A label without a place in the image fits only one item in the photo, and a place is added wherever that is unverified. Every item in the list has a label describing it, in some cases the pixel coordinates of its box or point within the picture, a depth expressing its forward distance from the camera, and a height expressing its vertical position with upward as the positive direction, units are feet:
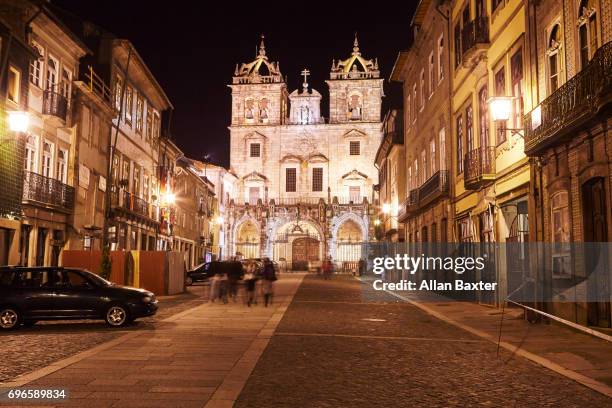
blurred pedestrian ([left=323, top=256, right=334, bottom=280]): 148.97 +0.71
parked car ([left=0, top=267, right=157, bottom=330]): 45.21 -2.03
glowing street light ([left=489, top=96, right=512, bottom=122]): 53.47 +13.81
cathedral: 226.38 +39.26
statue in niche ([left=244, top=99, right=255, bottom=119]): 242.37 +60.89
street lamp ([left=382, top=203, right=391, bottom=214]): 145.61 +14.78
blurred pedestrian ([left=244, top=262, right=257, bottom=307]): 67.92 -1.87
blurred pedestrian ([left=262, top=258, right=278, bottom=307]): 68.06 -0.79
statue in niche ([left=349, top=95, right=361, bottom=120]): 241.61 +61.89
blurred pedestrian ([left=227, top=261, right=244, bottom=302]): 71.77 -0.32
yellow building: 58.39 +14.47
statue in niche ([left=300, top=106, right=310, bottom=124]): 245.22 +60.01
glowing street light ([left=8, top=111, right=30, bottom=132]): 56.34 +13.07
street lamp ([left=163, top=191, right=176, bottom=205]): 140.36 +15.93
